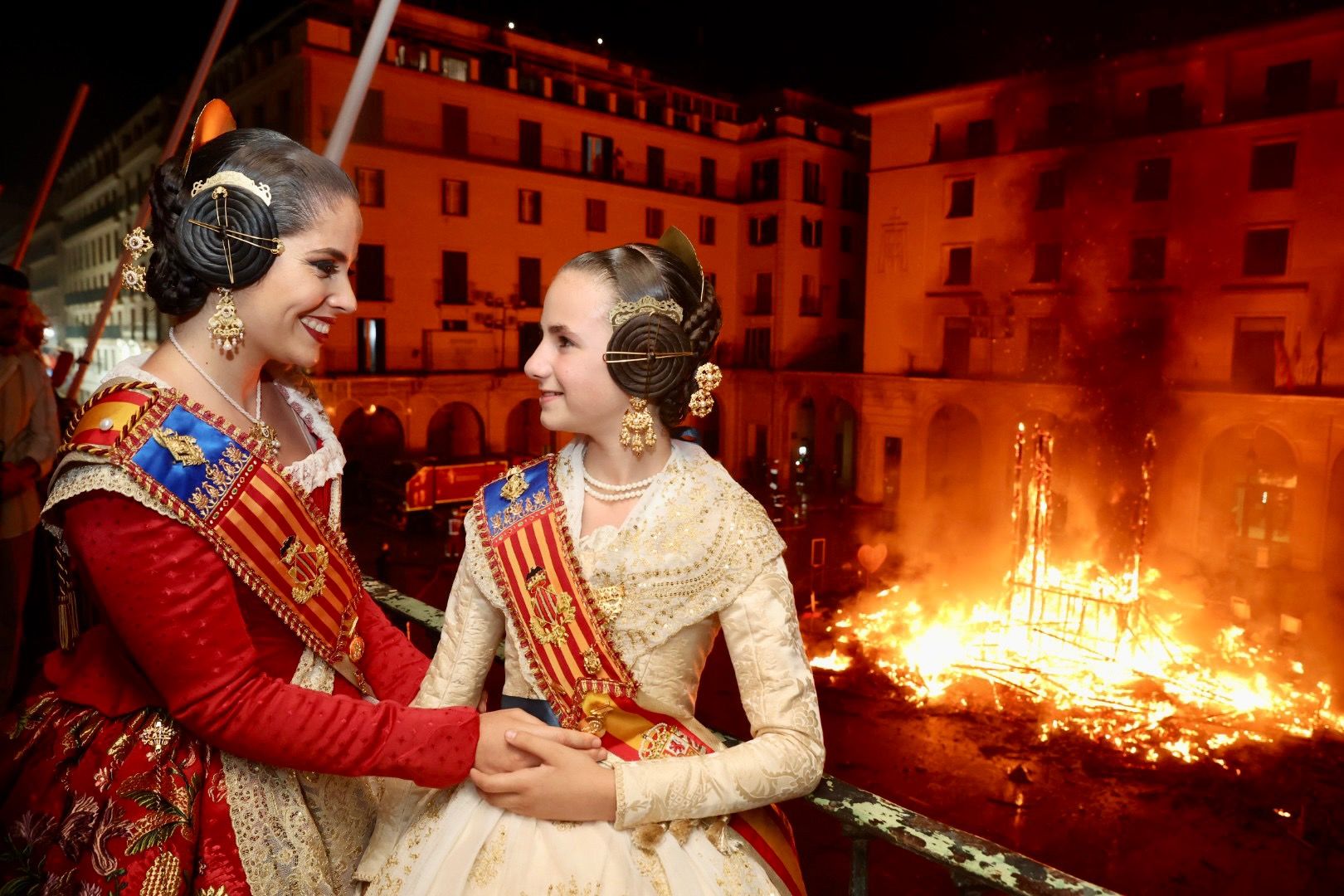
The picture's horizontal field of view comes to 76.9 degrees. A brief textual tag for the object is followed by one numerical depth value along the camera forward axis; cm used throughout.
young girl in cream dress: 209
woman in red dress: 201
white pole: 278
